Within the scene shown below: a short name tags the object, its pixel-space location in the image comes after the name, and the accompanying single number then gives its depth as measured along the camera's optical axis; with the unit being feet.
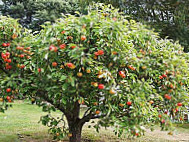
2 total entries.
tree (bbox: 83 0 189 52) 26.20
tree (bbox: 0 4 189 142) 8.24
